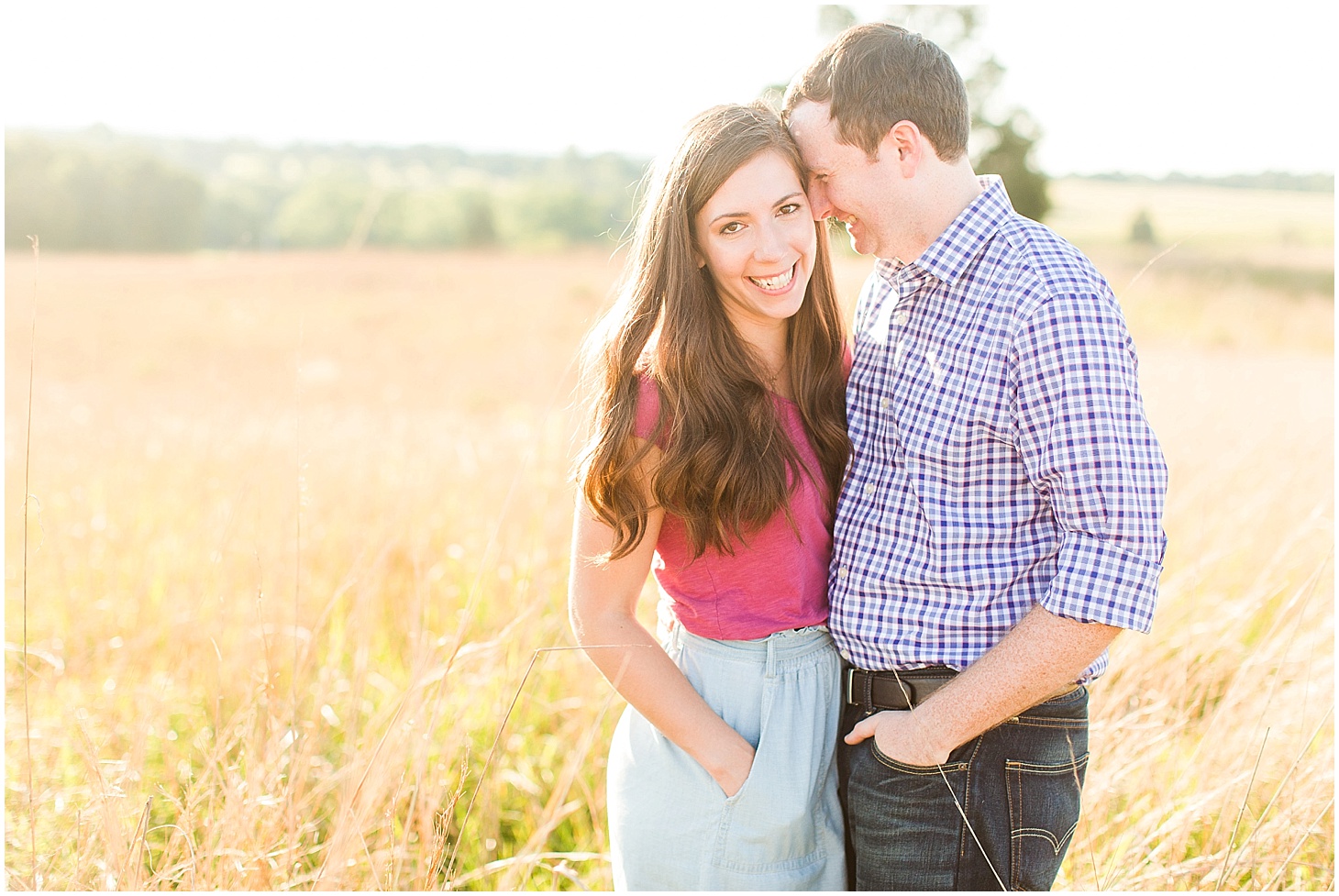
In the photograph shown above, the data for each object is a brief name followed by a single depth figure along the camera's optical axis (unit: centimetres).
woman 186
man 159
